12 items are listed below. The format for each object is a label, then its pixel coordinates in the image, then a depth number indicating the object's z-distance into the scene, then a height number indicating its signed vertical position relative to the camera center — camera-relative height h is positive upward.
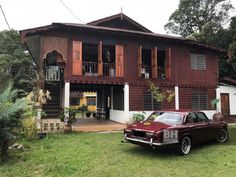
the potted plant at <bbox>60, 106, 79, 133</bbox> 12.84 -0.91
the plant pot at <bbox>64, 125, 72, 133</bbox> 12.77 -1.53
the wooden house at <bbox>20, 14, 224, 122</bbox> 14.29 +2.40
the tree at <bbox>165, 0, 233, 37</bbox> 30.81 +11.56
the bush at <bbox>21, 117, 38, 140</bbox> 10.09 -1.25
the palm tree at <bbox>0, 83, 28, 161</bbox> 6.76 -0.43
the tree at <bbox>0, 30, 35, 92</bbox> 25.70 +4.54
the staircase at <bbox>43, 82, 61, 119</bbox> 14.92 -0.12
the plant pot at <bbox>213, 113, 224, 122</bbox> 17.48 -1.25
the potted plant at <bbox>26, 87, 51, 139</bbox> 11.64 -0.09
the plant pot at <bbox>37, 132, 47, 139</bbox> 10.68 -1.55
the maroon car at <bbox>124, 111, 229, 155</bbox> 7.40 -1.01
